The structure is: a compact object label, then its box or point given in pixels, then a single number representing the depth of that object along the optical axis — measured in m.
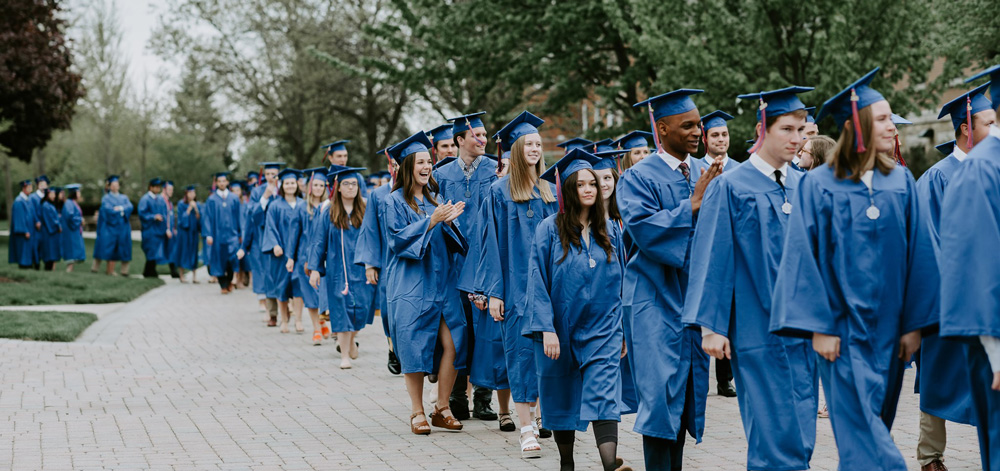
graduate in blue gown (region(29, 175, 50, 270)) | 25.72
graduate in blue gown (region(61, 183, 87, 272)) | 25.50
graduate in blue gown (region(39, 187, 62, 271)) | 25.55
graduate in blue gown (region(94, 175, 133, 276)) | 24.44
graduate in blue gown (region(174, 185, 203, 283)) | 24.48
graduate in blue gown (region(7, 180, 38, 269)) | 25.20
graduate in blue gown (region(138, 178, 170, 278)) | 24.16
